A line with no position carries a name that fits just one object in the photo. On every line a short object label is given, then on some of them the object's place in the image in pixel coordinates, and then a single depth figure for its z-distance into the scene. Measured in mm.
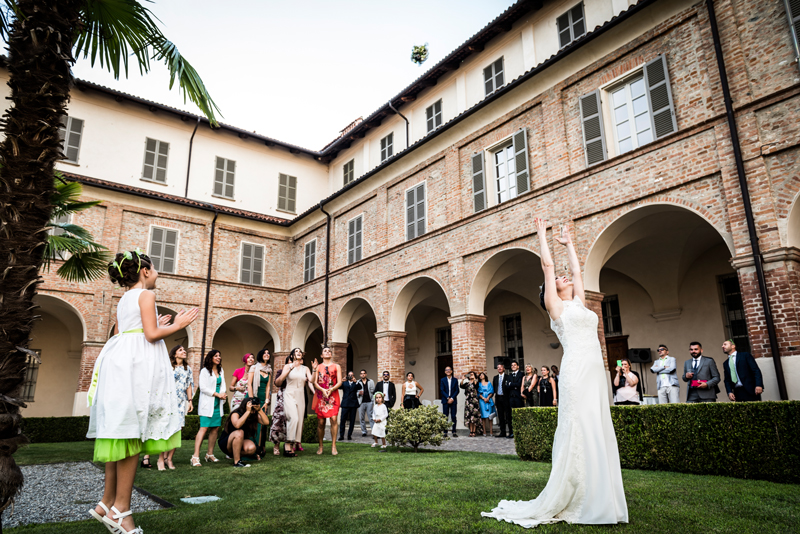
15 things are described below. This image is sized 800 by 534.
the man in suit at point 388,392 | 14932
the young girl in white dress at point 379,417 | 11430
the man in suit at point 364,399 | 15648
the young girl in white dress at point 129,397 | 3082
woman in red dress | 9188
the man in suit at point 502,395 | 13008
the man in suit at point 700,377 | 9273
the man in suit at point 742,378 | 8094
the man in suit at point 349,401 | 14109
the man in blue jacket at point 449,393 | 14013
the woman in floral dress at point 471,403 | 13258
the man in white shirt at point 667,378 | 10484
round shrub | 9430
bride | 3590
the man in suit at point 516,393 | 12766
